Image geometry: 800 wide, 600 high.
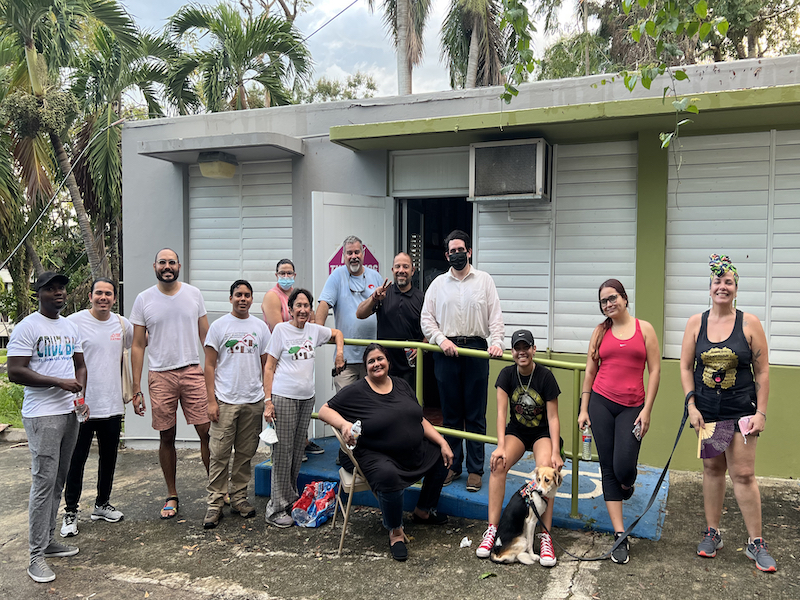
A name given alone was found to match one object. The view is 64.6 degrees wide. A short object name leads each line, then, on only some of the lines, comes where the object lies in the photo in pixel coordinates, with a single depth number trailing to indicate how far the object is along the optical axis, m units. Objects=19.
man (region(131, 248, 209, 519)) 4.67
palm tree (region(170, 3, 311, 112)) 12.24
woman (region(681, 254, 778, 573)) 3.58
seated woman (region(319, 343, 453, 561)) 3.89
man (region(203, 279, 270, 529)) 4.50
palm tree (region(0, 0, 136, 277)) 9.22
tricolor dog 3.74
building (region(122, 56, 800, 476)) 5.32
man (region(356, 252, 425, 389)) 4.90
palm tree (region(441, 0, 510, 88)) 18.56
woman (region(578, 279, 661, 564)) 3.70
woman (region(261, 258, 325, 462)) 5.19
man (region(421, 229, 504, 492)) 4.52
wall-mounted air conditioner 5.75
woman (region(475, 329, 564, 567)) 3.88
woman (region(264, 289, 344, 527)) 4.41
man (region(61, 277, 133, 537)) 4.36
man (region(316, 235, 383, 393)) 5.11
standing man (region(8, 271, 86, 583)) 3.72
